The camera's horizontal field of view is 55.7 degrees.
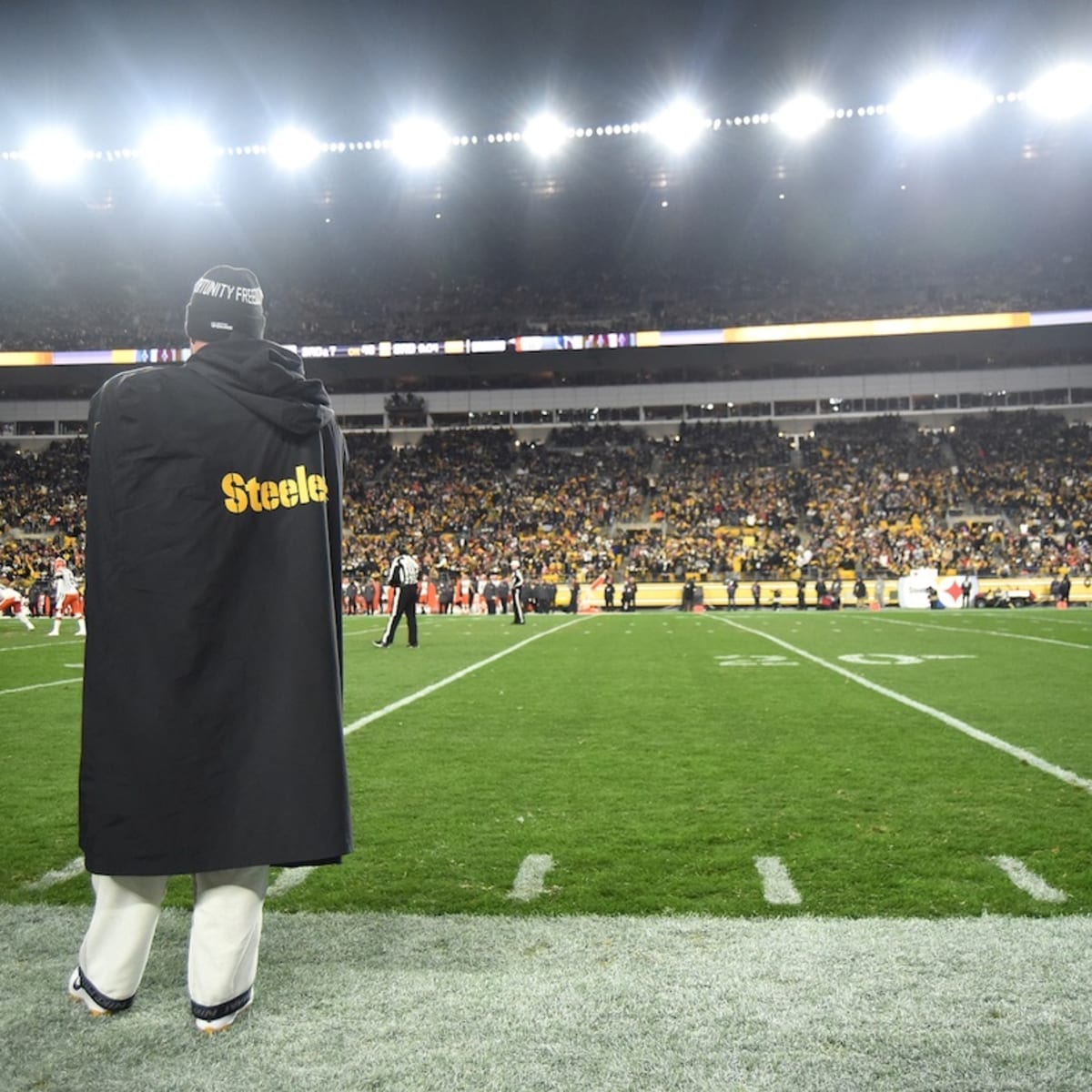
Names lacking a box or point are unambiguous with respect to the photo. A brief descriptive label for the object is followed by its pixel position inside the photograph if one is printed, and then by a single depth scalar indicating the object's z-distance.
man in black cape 2.66
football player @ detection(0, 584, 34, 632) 22.11
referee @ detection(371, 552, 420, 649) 16.48
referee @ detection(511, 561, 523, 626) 25.50
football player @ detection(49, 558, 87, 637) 20.94
